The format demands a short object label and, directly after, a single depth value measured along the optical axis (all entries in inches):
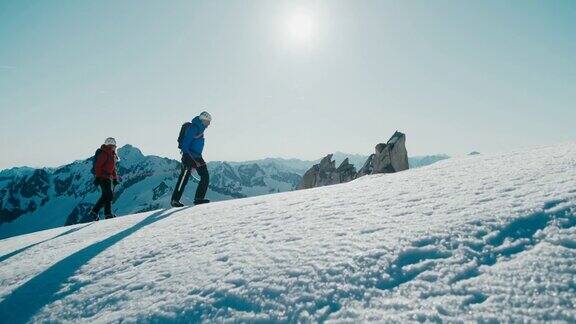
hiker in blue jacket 452.8
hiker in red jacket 497.0
